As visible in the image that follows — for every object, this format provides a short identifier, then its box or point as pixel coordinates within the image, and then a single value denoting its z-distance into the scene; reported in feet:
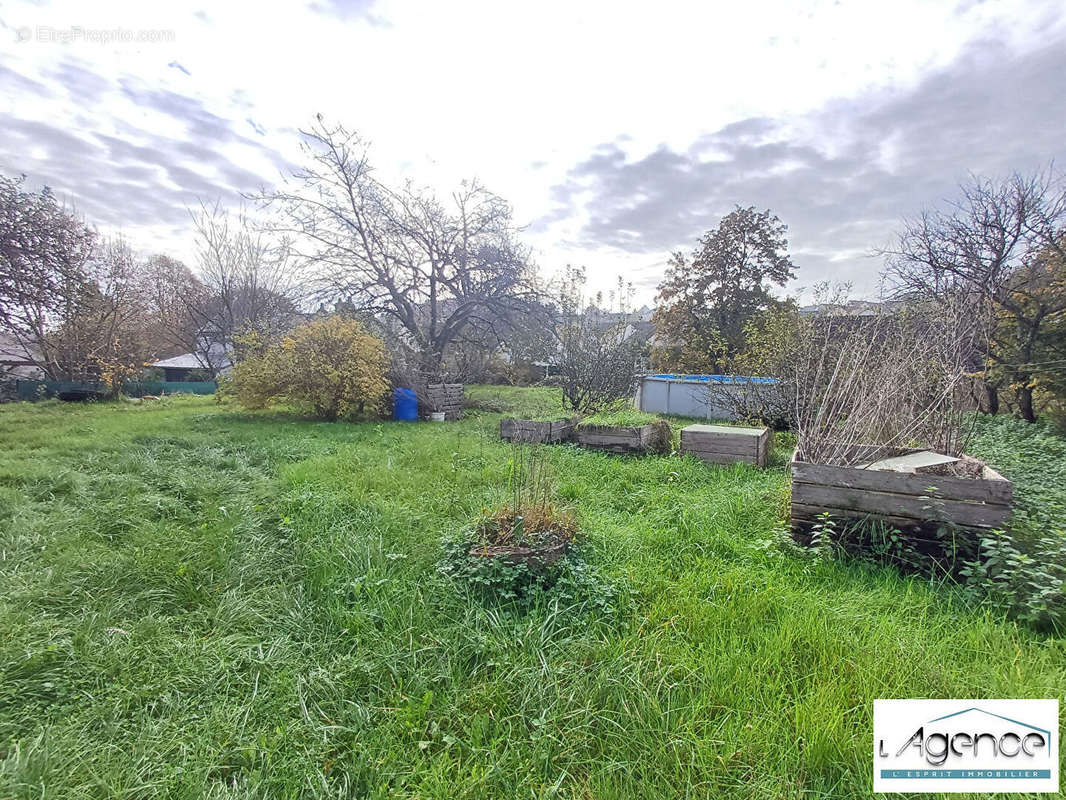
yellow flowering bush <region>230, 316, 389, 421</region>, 30.71
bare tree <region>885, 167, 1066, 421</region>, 24.00
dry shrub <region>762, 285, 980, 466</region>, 11.85
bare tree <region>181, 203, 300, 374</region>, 57.06
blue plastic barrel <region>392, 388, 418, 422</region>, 34.09
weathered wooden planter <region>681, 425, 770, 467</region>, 16.93
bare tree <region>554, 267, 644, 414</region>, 28.22
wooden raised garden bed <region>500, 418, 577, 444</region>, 20.92
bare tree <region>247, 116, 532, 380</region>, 38.93
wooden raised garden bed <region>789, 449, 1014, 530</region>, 8.27
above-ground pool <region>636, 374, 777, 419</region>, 28.96
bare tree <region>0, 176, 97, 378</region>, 23.04
